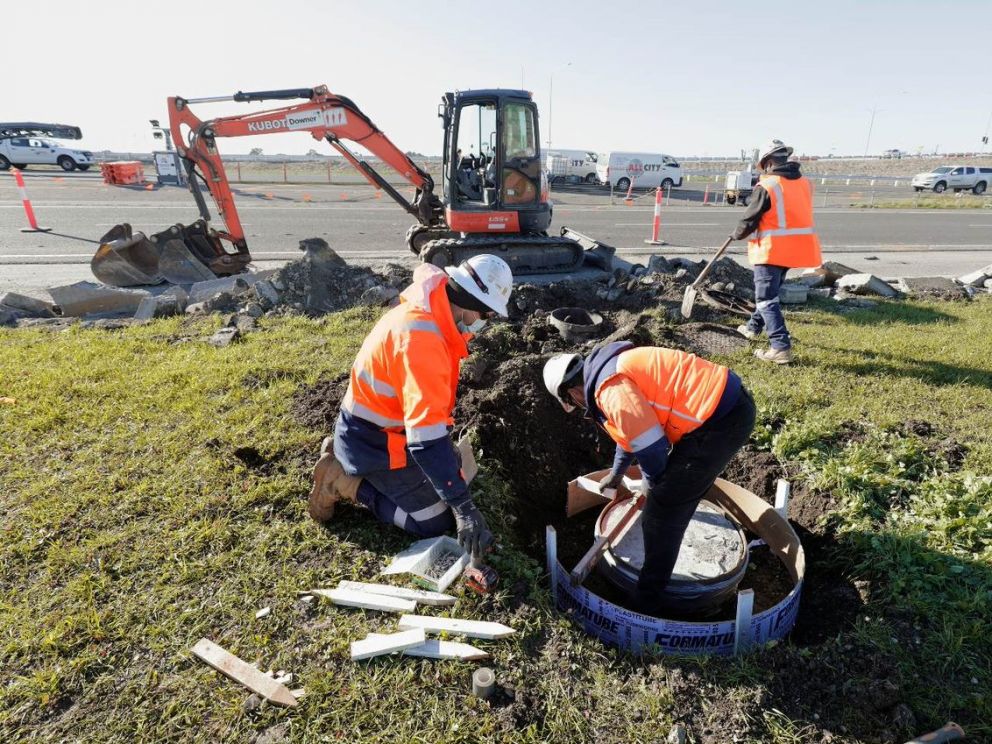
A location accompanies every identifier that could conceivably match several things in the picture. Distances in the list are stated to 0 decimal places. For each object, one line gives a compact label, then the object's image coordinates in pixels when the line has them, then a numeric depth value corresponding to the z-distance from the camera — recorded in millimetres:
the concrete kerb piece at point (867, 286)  8422
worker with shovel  5625
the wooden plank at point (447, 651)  2629
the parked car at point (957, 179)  31031
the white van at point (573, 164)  31531
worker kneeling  2828
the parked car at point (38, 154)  24891
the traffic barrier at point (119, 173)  21828
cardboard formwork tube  2920
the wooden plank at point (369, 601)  2895
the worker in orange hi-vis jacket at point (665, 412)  2713
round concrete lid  3510
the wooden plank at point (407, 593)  2920
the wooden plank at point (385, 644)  2645
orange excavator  8719
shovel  6941
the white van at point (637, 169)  29594
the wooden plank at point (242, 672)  2471
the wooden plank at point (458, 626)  2721
